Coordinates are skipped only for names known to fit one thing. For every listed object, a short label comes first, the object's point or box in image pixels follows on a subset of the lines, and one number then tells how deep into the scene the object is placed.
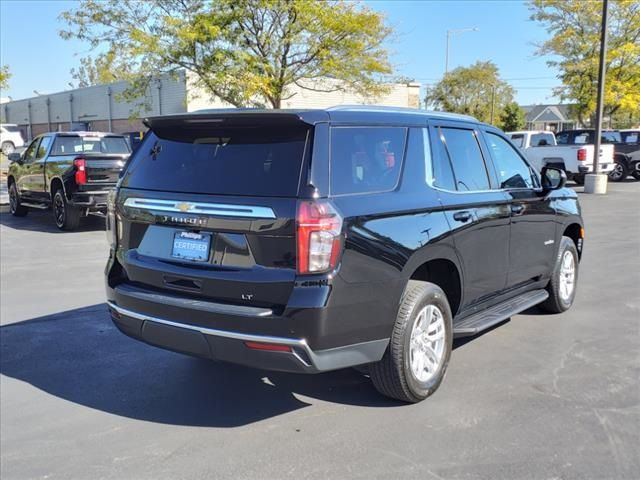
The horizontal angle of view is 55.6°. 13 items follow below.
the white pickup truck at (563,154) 19.52
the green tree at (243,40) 16.31
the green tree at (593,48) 26.97
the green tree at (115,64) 17.55
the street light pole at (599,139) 17.66
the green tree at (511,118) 57.04
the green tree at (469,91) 56.62
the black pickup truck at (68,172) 11.74
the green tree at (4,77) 21.04
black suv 3.37
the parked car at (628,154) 22.98
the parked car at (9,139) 40.66
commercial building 39.28
